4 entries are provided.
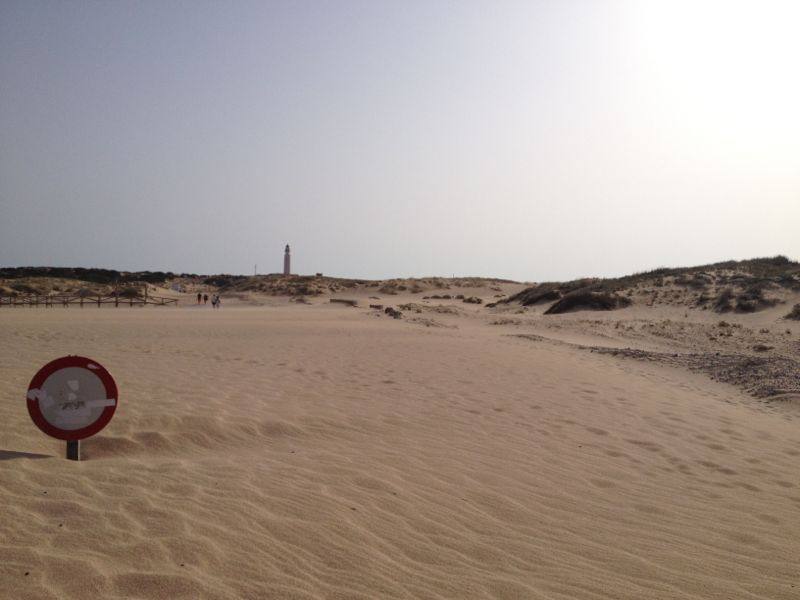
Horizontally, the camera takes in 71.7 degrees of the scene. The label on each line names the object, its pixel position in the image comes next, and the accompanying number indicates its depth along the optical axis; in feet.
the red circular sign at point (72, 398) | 15.65
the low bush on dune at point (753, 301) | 81.15
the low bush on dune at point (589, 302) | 97.76
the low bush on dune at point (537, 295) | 123.42
